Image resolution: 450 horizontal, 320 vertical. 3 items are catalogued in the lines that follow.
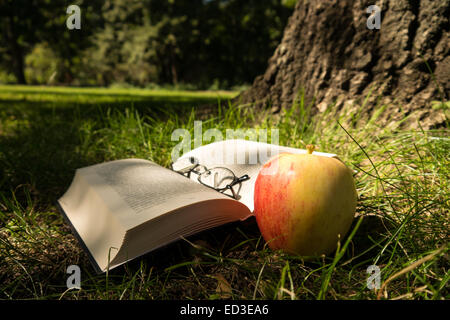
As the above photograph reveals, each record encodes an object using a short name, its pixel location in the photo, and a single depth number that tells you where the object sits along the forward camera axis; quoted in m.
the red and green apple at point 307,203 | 0.25
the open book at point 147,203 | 0.26
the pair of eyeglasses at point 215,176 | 0.33
